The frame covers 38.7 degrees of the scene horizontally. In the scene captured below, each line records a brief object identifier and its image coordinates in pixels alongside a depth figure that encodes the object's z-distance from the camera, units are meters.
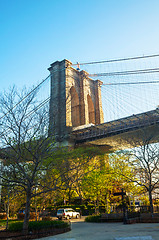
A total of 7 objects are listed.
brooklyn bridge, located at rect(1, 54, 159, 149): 42.09
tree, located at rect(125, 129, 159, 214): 24.11
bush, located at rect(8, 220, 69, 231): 13.30
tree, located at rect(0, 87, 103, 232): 13.68
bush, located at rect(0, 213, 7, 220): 29.55
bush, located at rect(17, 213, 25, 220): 27.61
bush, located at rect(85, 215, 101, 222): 22.75
